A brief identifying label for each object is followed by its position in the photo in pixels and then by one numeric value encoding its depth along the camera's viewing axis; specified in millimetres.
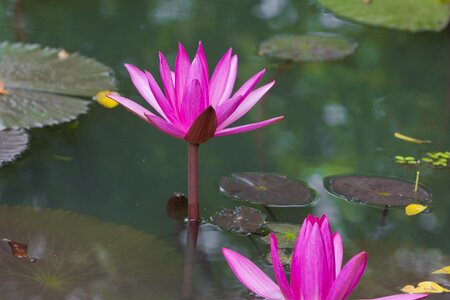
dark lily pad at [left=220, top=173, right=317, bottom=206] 3253
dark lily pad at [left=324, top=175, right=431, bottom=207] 3270
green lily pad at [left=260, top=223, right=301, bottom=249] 3171
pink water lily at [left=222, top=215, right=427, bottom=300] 2983
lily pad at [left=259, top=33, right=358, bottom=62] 3743
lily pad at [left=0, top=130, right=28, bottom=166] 3333
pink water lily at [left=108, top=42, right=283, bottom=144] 3139
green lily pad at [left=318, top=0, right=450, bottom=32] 3923
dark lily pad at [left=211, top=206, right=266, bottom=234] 3200
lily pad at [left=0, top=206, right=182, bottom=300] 3100
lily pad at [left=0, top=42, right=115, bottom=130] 3454
